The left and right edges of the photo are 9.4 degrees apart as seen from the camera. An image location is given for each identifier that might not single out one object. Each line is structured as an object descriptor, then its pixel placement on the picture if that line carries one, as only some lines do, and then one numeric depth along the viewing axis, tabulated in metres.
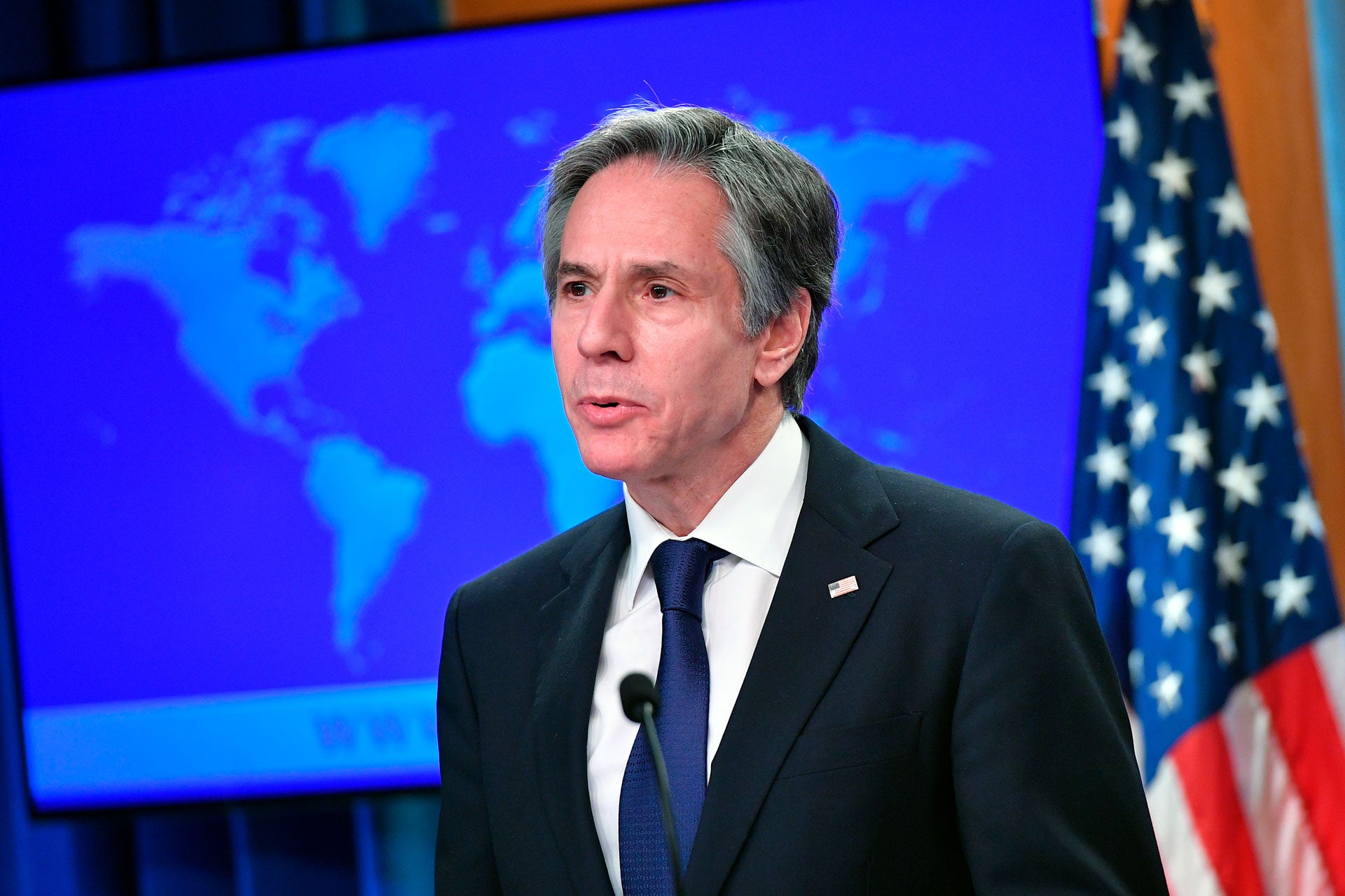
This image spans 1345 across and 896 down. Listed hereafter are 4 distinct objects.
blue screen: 5.91
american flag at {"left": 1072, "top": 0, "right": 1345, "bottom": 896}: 5.83
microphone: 4.95
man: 4.99
